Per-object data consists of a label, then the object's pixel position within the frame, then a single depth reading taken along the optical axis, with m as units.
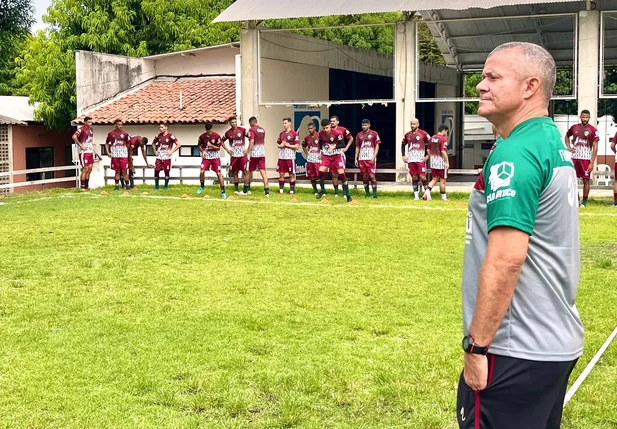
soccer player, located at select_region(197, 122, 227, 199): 22.92
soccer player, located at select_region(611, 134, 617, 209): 18.92
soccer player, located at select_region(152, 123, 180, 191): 24.73
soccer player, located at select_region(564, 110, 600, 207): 20.00
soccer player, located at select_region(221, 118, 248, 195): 22.64
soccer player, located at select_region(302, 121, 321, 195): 22.59
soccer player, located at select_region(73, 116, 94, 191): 24.00
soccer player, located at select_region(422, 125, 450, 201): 21.34
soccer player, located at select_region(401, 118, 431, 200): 21.66
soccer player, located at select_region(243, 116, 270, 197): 22.17
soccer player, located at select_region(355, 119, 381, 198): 22.00
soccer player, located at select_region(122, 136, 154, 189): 24.94
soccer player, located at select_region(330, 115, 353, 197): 21.34
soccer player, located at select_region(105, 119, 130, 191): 24.44
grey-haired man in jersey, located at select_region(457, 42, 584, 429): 3.08
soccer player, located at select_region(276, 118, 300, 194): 22.53
